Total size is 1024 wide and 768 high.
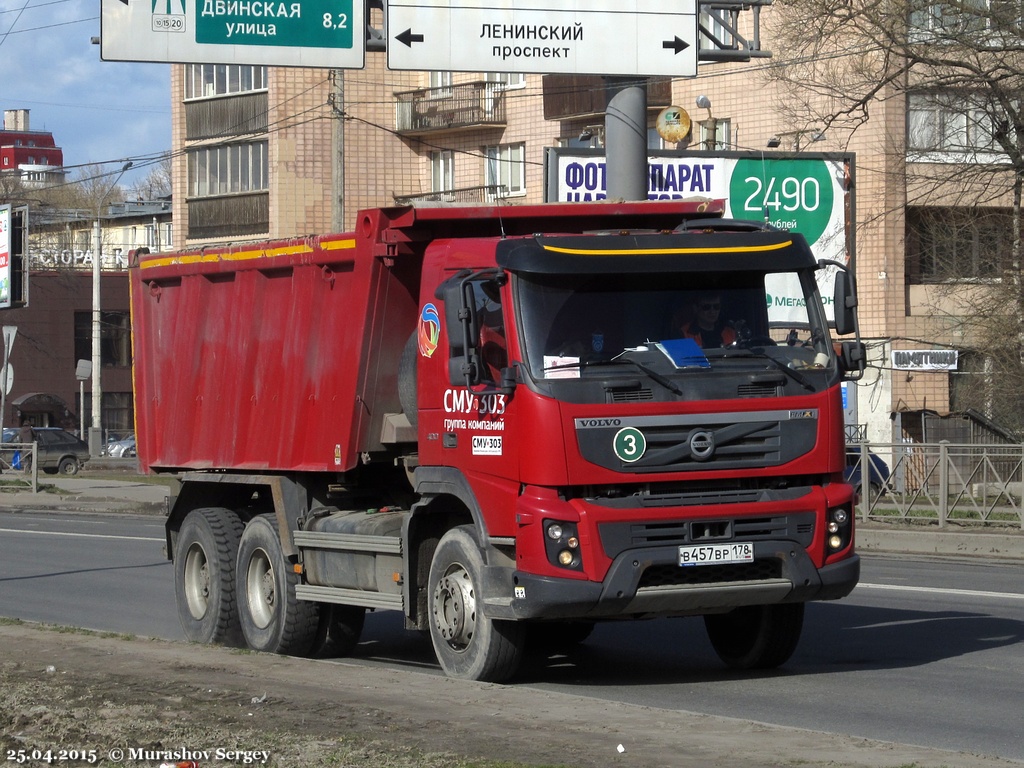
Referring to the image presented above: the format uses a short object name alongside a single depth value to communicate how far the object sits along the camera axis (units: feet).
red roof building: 533.14
